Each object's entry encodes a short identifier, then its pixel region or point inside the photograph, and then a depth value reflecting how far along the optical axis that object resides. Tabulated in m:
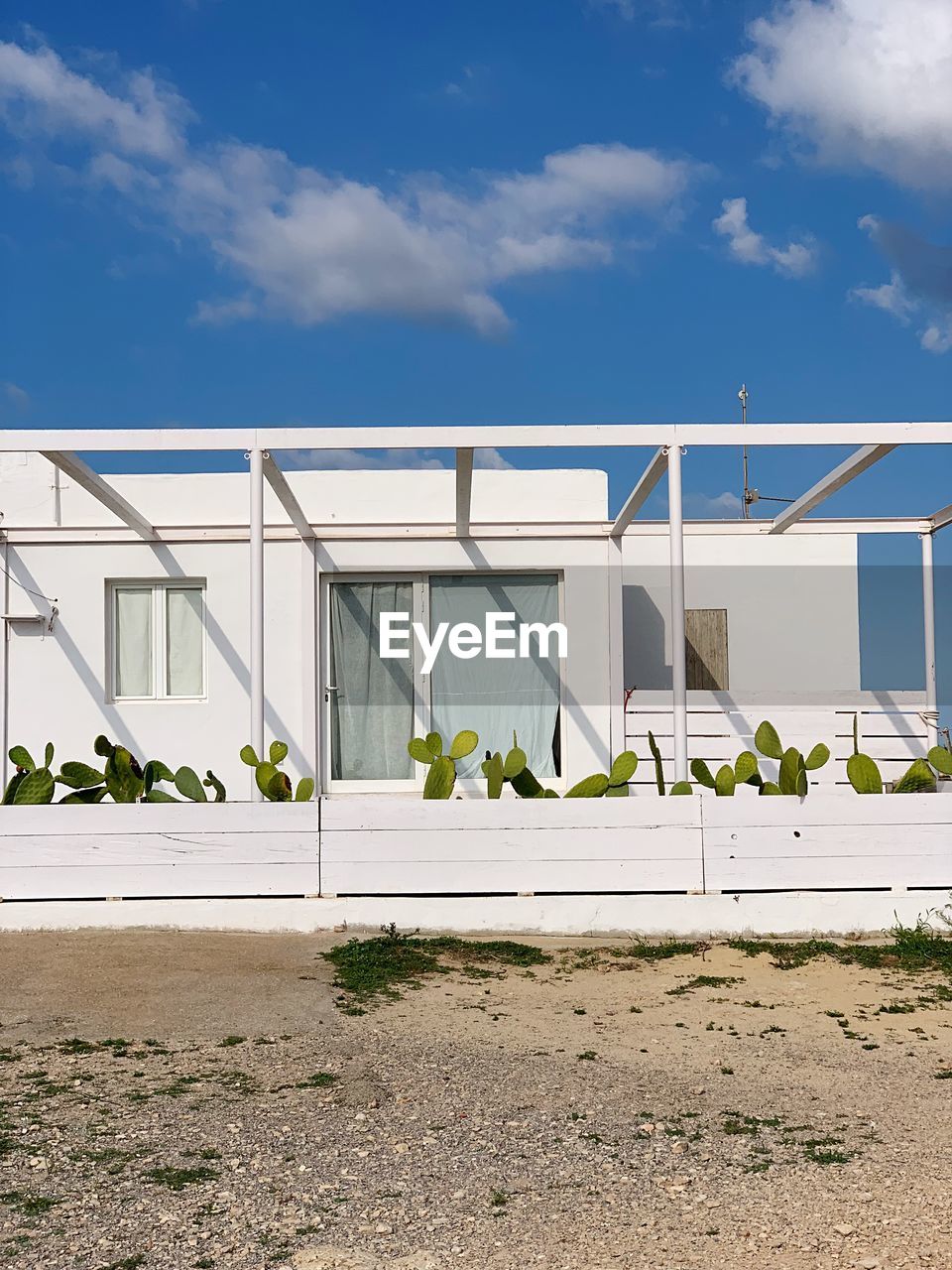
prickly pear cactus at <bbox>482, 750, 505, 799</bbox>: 7.47
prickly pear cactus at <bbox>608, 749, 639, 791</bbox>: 7.43
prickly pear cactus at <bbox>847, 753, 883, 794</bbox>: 7.40
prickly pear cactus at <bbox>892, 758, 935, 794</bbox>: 7.66
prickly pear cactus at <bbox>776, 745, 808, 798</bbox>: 7.18
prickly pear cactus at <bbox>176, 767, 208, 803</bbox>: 7.35
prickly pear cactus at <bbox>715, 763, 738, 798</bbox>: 7.38
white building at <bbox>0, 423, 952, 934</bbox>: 7.60
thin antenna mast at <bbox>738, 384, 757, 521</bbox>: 17.09
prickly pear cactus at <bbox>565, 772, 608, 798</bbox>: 7.32
